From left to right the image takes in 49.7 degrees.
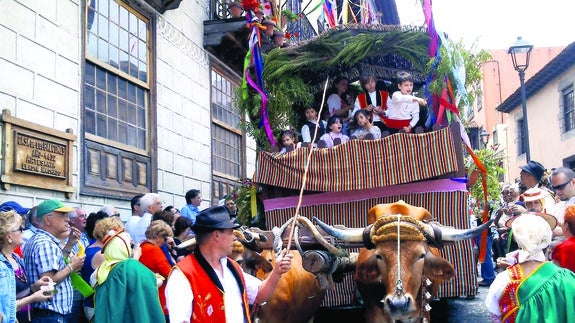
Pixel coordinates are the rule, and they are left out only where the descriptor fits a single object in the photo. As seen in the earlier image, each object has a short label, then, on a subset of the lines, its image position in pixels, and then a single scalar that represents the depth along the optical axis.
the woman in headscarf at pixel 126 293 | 4.79
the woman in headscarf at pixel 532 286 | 3.81
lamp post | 13.41
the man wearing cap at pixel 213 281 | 3.70
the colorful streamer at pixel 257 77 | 7.73
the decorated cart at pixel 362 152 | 6.38
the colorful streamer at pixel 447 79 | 6.80
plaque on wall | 7.34
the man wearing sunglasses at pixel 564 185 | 6.50
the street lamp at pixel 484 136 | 20.18
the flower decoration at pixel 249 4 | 10.22
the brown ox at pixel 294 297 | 5.55
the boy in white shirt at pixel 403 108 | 7.51
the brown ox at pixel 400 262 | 4.84
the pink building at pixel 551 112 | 25.14
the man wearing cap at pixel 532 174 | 7.50
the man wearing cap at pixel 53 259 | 5.30
